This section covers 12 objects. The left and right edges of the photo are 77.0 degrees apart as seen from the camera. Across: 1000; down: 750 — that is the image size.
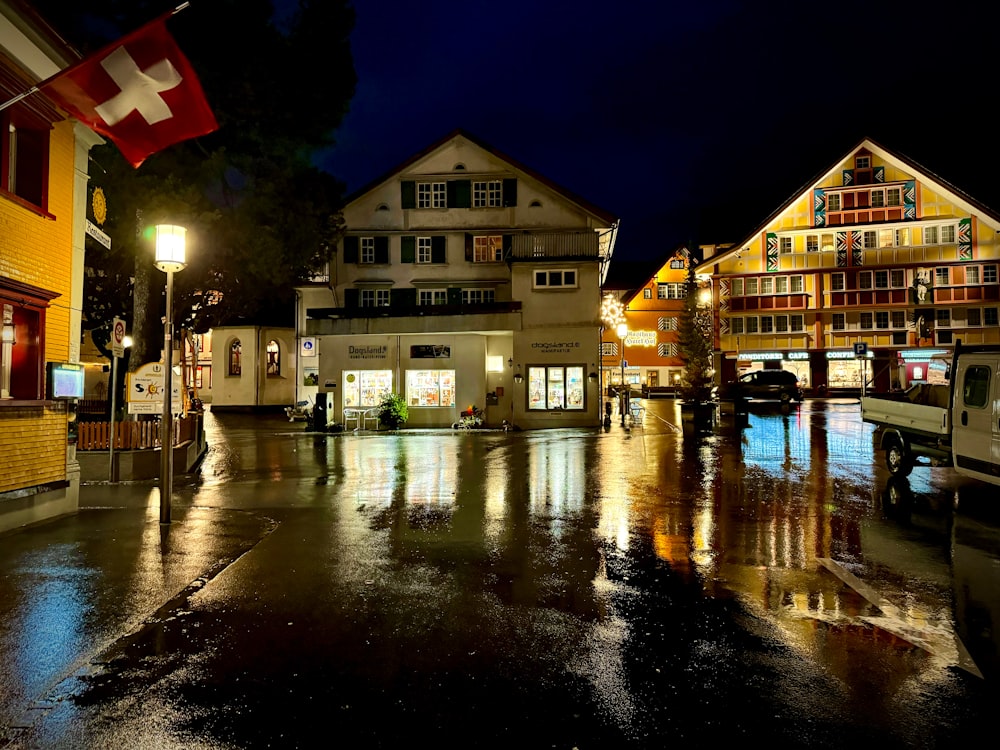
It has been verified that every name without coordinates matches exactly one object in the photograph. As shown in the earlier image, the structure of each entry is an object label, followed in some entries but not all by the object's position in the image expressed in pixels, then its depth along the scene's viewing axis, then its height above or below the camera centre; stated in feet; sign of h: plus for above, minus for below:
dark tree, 51.06 +22.53
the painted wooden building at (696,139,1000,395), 147.23 +28.88
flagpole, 20.18 +10.51
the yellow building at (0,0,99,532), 27.20 +6.28
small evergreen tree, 98.02 +9.26
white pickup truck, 31.63 -1.72
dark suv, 128.06 +2.11
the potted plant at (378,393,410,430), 88.79 -1.78
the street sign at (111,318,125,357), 39.01 +4.17
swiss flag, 23.00 +11.96
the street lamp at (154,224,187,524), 28.76 +3.13
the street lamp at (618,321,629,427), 96.09 +0.74
